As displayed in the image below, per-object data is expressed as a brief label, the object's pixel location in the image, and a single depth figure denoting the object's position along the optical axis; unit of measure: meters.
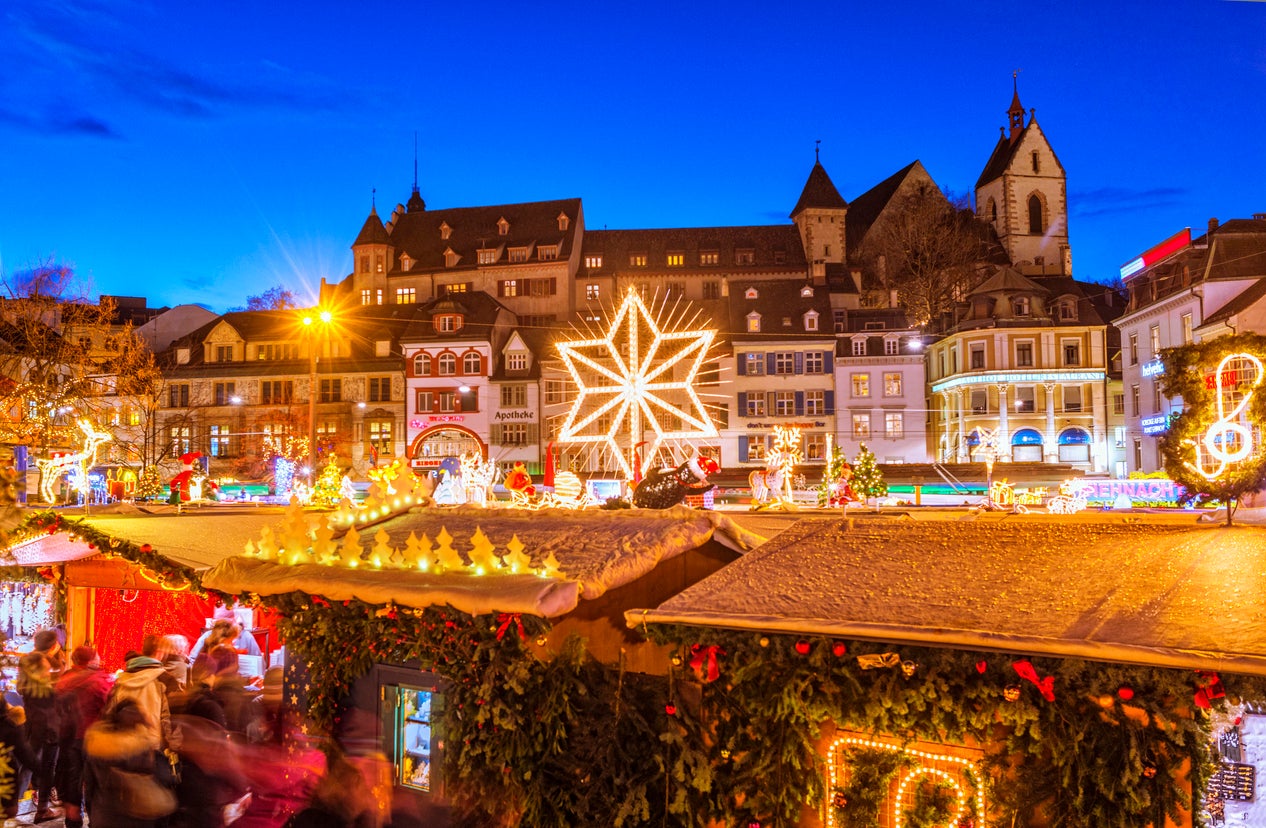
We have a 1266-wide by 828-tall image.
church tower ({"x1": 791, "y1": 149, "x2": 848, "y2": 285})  66.81
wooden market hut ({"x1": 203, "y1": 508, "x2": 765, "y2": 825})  6.27
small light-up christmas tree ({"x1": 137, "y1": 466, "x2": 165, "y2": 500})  24.36
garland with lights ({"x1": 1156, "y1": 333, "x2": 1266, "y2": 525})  6.52
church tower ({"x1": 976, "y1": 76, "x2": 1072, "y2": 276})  77.06
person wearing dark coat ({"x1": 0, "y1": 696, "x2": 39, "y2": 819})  7.57
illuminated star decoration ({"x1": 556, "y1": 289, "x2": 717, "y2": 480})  11.27
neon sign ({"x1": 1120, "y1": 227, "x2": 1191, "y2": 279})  39.03
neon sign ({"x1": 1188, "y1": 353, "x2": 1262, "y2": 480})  6.55
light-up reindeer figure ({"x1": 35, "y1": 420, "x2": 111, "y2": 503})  17.83
